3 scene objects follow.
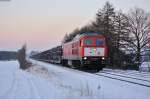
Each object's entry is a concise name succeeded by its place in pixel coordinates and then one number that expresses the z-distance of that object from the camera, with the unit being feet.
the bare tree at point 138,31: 159.64
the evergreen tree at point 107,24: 128.65
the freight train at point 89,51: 83.05
